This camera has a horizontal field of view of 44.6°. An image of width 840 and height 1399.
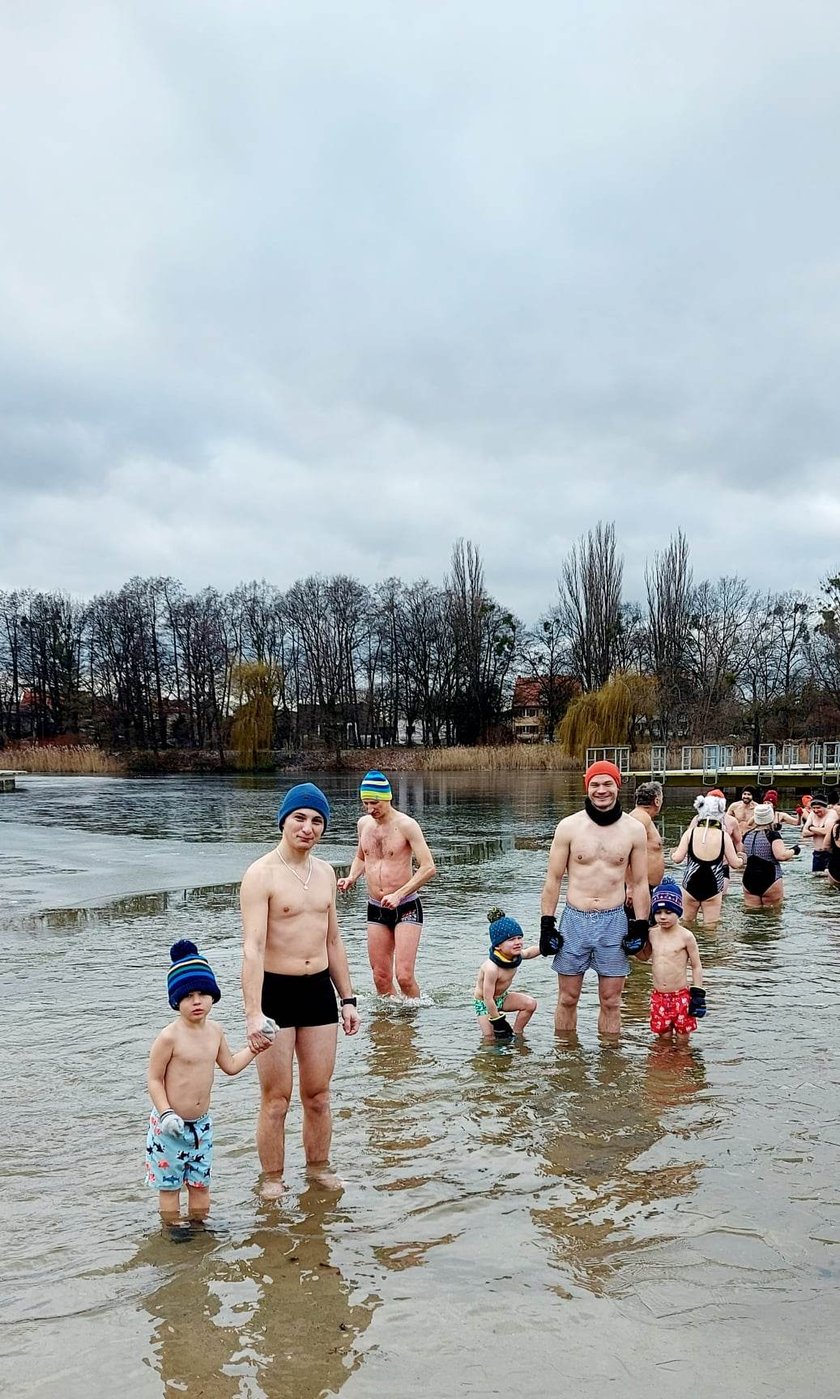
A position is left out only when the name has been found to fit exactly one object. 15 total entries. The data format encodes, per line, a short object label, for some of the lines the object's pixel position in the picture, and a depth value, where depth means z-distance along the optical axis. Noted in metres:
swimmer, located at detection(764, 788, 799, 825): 13.18
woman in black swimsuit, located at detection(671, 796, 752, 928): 11.19
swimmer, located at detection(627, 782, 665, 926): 9.09
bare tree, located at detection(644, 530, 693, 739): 68.44
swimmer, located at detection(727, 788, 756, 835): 13.86
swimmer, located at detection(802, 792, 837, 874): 16.25
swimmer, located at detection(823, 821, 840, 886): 14.86
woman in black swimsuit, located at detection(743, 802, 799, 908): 12.78
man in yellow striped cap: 7.89
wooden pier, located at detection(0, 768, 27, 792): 42.88
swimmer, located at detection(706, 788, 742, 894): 13.69
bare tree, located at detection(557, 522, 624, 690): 72.88
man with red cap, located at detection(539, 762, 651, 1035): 6.63
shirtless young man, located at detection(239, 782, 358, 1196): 4.66
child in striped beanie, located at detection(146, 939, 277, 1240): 4.27
